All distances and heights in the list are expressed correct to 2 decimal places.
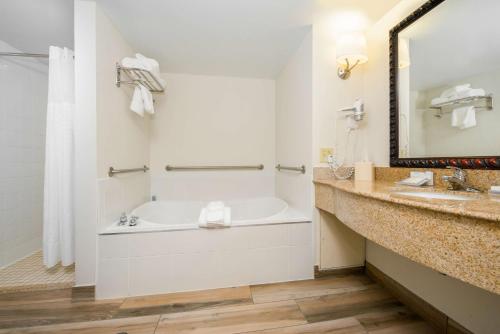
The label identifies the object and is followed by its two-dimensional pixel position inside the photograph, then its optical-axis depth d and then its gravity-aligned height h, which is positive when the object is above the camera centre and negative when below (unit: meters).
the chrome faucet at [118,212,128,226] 1.41 -0.38
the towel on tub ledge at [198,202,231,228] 1.39 -0.36
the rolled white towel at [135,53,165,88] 1.53 +0.81
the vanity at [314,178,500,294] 0.53 -0.21
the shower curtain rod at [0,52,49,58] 1.49 +0.86
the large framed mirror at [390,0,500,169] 0.90 +0.44
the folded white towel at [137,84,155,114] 1.60 +0.56
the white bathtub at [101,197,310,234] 1.52 -0.43
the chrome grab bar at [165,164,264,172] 2.27 -0.01
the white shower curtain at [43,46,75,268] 1.38 +0.06
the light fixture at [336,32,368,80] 1.41 +0.85
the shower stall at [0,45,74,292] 1.61 +0.00
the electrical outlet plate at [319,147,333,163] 1.56 +0.10
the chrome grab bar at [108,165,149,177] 1.42 -0.03
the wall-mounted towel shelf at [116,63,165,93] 1.52 +0.76
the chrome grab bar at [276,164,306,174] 1.66 -0.01
